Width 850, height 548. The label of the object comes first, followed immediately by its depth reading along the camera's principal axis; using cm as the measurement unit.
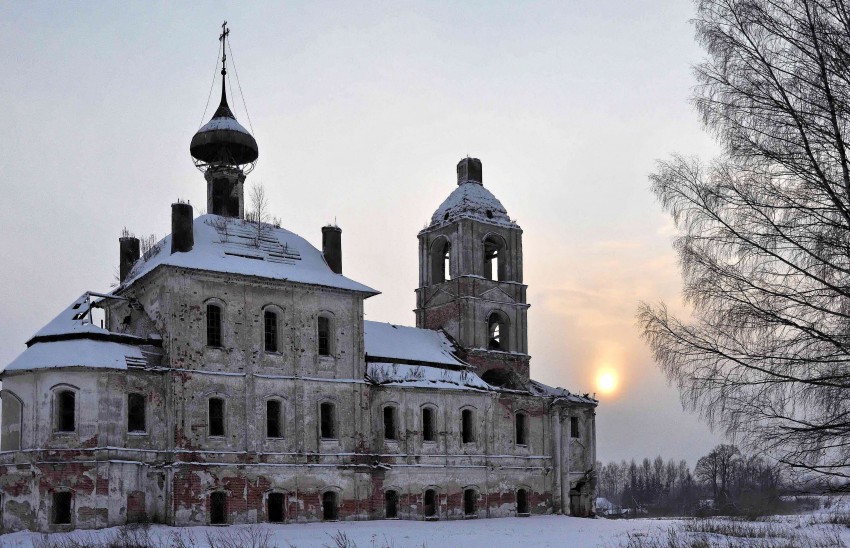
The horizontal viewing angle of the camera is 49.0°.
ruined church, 2586
